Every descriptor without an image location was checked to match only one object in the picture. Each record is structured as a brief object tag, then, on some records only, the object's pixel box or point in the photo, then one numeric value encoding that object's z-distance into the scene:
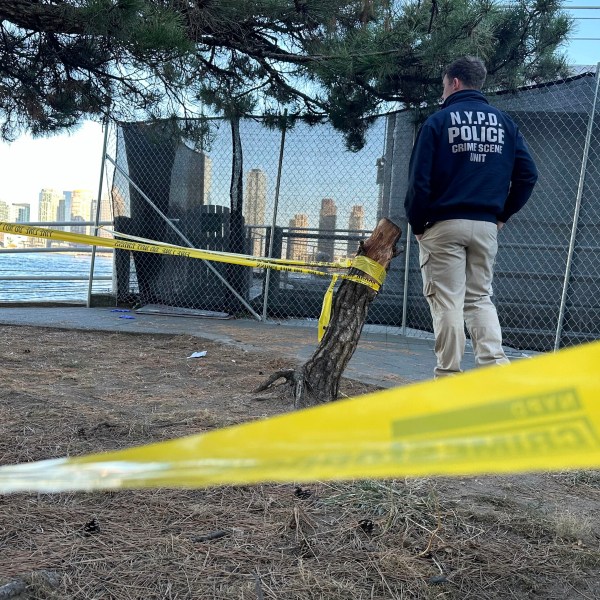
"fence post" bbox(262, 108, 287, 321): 8.02
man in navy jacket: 3.32
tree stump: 3.67
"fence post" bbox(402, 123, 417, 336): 7.22
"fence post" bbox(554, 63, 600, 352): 6.02
